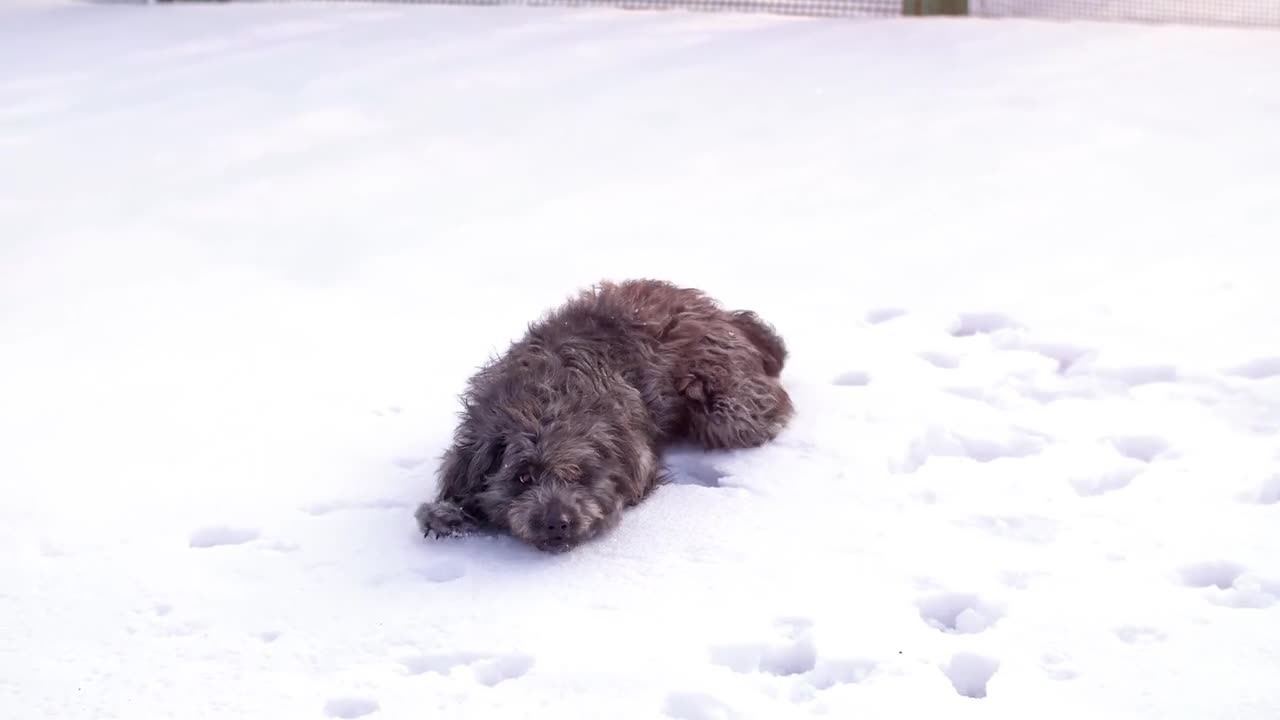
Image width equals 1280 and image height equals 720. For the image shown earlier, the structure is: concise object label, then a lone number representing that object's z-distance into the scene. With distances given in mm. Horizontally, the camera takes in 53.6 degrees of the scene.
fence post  8086
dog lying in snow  3355
